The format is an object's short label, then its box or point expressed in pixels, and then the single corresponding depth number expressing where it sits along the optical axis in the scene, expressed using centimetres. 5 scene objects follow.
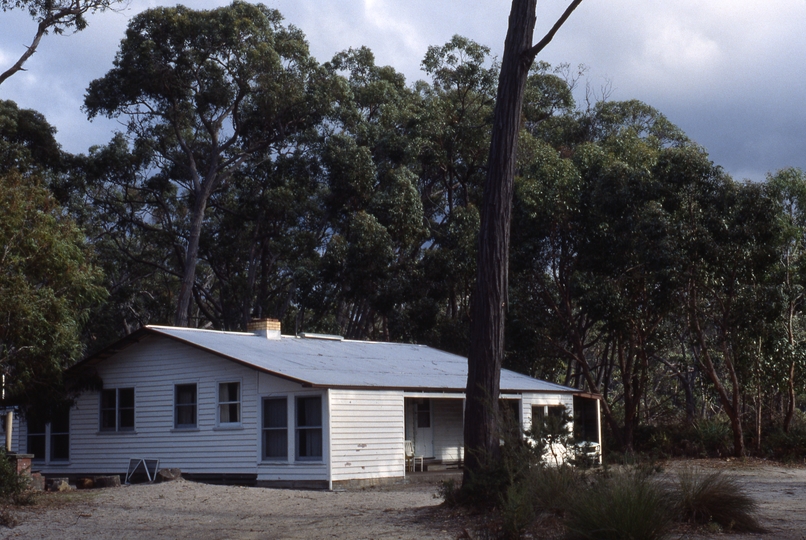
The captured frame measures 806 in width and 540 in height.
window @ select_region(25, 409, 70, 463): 2375
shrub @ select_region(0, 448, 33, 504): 1499
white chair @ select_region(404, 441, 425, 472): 2350
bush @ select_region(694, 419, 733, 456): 2654
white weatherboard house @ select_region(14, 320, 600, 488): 1894
